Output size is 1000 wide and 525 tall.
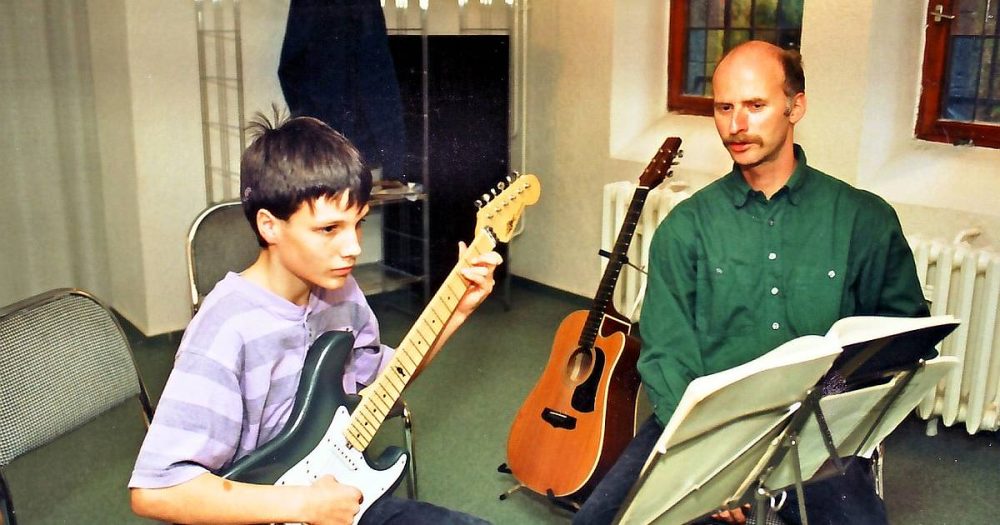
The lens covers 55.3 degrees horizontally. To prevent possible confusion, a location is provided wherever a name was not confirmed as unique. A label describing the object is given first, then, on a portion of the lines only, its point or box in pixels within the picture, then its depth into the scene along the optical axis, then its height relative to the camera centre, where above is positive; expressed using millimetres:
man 1893 -429
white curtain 3072 -399
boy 1342 -455
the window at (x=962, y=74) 2857 -88
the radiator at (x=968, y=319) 2654 -750
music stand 1271 -565
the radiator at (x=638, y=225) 3414 -656
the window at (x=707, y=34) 3410 +26
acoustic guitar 2404 -906
